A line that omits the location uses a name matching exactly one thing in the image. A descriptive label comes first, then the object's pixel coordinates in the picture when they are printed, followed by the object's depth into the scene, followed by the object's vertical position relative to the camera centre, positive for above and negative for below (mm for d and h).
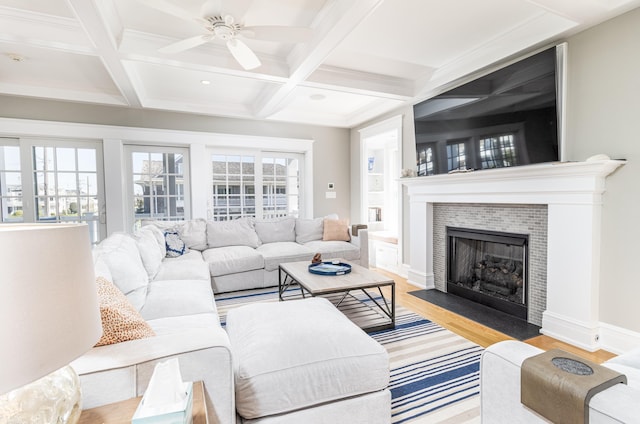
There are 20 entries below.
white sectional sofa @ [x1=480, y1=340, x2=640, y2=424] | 764 -570
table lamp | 504 -195
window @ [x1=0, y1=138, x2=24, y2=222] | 3945 +308
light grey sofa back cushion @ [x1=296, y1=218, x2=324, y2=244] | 4543 -412
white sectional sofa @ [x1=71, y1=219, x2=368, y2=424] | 999 -568
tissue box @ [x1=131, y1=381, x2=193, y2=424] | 759 -519
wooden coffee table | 2492 -685
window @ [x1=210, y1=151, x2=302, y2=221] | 5047 +310
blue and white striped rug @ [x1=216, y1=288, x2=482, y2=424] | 1645 -1101
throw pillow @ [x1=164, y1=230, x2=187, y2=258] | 3619 -485
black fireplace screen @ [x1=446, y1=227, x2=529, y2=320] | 2917 -718
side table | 853 -590
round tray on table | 2797 -618
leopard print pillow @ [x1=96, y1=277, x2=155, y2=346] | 1128 -443
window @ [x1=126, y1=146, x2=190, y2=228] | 4566 +316
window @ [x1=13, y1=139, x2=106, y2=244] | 4012 +315
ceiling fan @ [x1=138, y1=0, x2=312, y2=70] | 1906 +1200
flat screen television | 2459 +736
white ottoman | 1258 -718
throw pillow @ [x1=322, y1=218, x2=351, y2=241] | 4496 -416
